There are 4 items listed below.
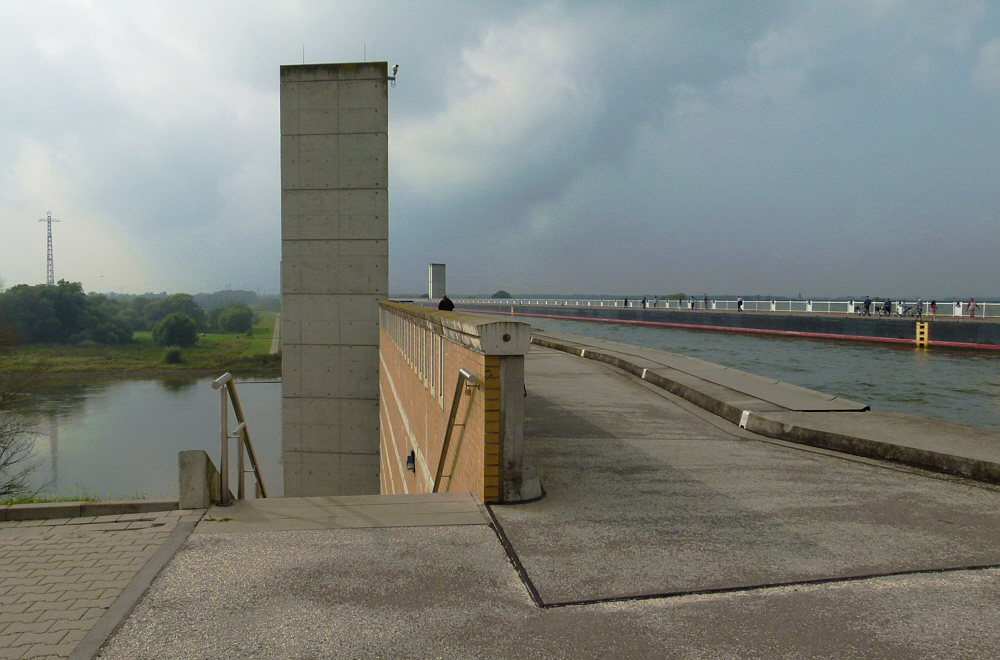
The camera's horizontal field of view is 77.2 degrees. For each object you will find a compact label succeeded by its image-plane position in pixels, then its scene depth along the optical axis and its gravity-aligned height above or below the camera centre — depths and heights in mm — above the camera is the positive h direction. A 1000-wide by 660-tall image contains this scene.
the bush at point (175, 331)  129625 -7771
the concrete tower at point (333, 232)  20047 +2031
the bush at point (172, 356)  120250 -12003
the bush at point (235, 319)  165375 -6540
